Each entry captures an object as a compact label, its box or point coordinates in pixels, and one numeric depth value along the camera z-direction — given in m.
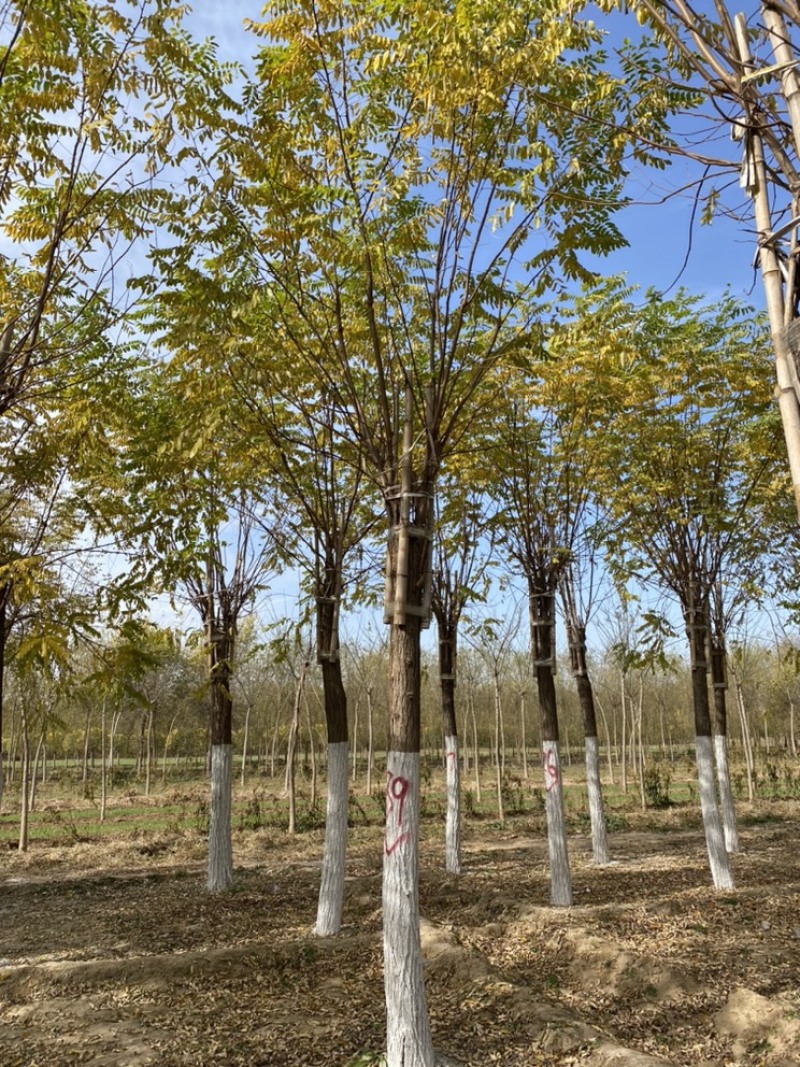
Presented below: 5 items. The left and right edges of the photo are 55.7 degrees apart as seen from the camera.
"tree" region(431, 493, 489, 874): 10.57
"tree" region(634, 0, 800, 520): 2.39
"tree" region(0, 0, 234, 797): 4.30
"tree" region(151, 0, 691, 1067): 4.47
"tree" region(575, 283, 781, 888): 9.27
